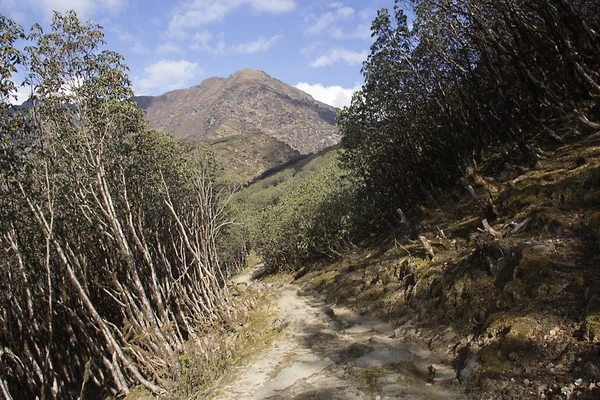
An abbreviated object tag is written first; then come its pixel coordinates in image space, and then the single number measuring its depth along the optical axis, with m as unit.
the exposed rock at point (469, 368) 5.18
